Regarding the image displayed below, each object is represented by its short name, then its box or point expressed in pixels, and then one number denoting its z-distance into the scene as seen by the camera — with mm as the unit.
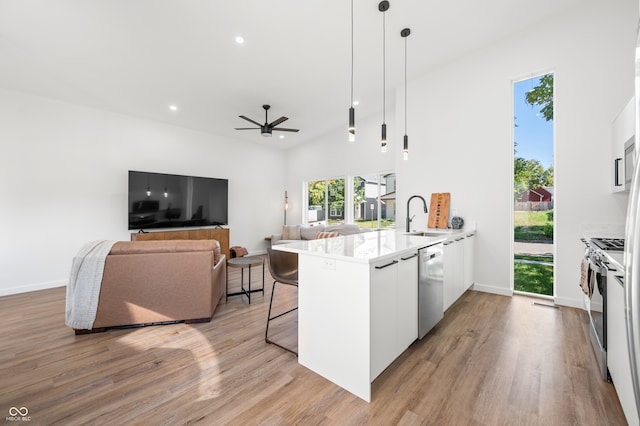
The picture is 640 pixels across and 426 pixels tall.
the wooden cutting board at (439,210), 3998
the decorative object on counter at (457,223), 3807
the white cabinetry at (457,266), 2846
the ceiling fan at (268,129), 4496
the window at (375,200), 5758
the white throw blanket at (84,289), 2453
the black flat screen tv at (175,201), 4875
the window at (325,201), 6680
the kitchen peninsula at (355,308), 1598
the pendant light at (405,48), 3109
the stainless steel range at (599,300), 1747
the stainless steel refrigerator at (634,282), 647
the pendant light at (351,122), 2342
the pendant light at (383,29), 2690
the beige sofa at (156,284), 2539
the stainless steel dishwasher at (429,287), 2188
